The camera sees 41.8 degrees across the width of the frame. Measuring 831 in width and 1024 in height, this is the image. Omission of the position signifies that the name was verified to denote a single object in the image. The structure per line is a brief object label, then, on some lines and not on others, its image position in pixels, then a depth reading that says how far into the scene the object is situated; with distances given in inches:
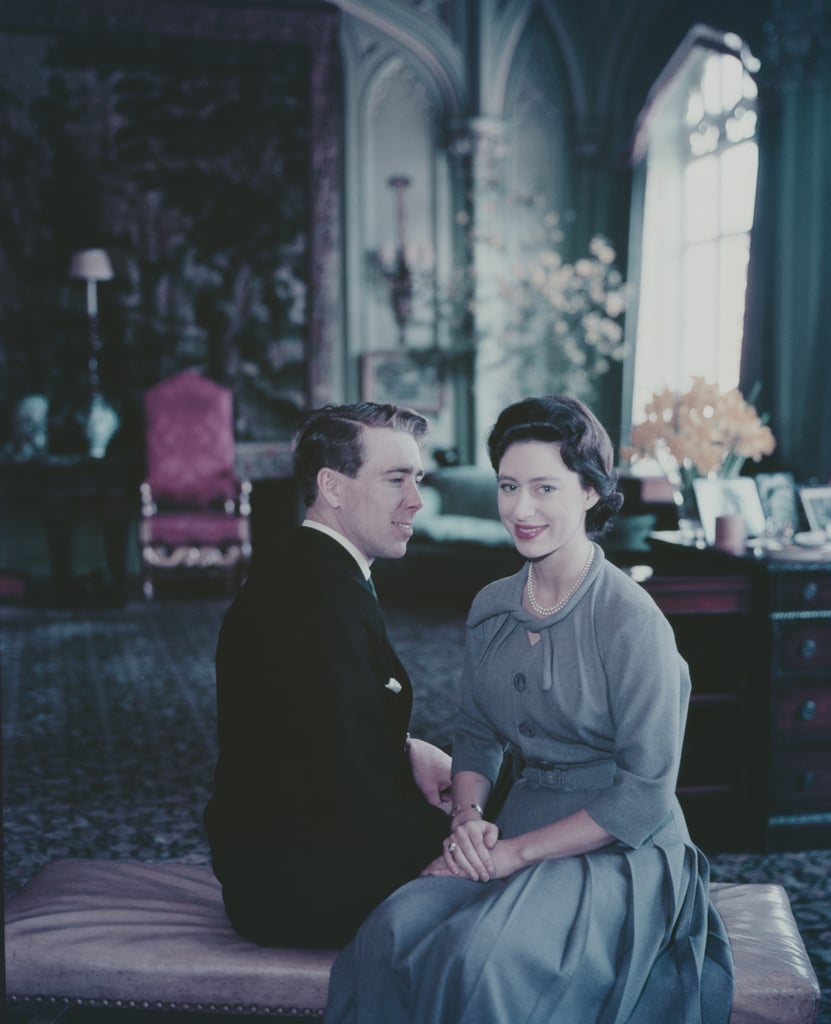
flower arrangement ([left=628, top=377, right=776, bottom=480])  136.6
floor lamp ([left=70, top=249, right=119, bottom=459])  298.2
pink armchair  292.0
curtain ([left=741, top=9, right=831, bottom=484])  214.7
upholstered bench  66.9
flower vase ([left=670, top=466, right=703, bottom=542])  139.6
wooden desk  124.3
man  67.1
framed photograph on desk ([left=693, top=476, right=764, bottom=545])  139.3
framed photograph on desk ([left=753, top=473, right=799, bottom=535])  139.4
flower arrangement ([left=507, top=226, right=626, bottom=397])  301.6
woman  60.5
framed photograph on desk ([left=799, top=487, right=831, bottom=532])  138.4
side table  285.0
